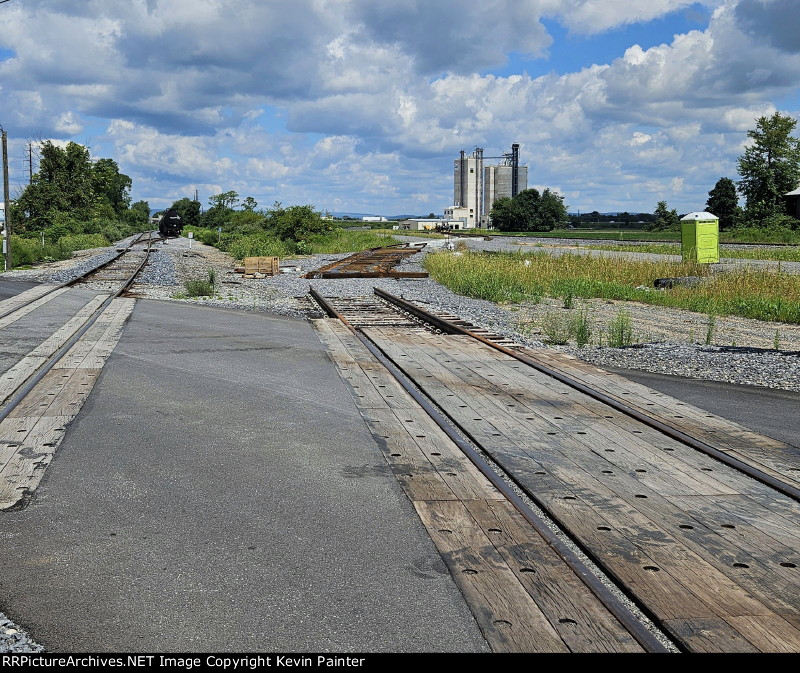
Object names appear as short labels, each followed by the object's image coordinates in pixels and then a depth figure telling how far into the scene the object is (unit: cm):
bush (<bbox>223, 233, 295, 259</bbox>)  4312
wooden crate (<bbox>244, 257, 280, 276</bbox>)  3091
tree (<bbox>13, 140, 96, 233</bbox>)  8112
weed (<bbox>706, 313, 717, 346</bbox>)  1364
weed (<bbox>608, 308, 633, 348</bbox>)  1339
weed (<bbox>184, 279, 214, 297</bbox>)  2153
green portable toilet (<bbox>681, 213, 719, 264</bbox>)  2917
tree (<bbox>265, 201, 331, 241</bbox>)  5688
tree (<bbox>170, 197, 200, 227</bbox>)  13915
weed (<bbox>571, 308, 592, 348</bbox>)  1345
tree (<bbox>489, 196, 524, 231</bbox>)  12812
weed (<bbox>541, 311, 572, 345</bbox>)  1385
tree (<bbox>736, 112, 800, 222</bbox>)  6881
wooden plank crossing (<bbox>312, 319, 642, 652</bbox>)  357
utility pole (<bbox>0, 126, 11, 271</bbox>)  3133
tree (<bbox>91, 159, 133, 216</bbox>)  10101
